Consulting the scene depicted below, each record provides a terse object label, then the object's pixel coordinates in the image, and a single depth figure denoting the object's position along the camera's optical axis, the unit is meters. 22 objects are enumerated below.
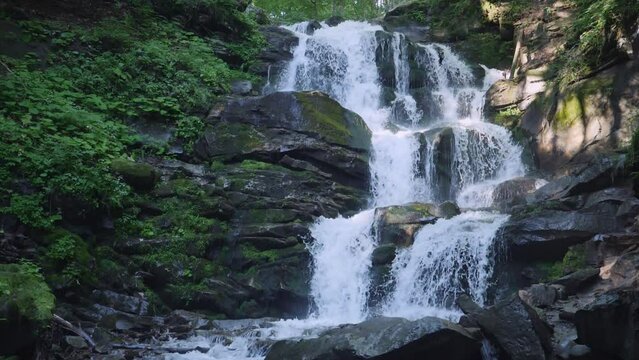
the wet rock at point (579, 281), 8.07
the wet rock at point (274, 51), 18.31
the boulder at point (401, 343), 6.55
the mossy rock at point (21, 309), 5.94
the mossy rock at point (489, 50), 20.03
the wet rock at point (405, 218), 11.10
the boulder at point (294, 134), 13.55
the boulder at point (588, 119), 12.34
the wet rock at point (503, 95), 16.70
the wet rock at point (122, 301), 9.21
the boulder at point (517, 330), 6.20
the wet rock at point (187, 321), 9.27
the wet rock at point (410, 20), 23.25
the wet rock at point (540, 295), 7.75
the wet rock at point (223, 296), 10.15
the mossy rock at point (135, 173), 11.03
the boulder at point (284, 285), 10.67
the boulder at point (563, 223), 9.42
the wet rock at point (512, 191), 12.22
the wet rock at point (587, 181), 10.38
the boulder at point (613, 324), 5.50
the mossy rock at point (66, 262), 8.66
